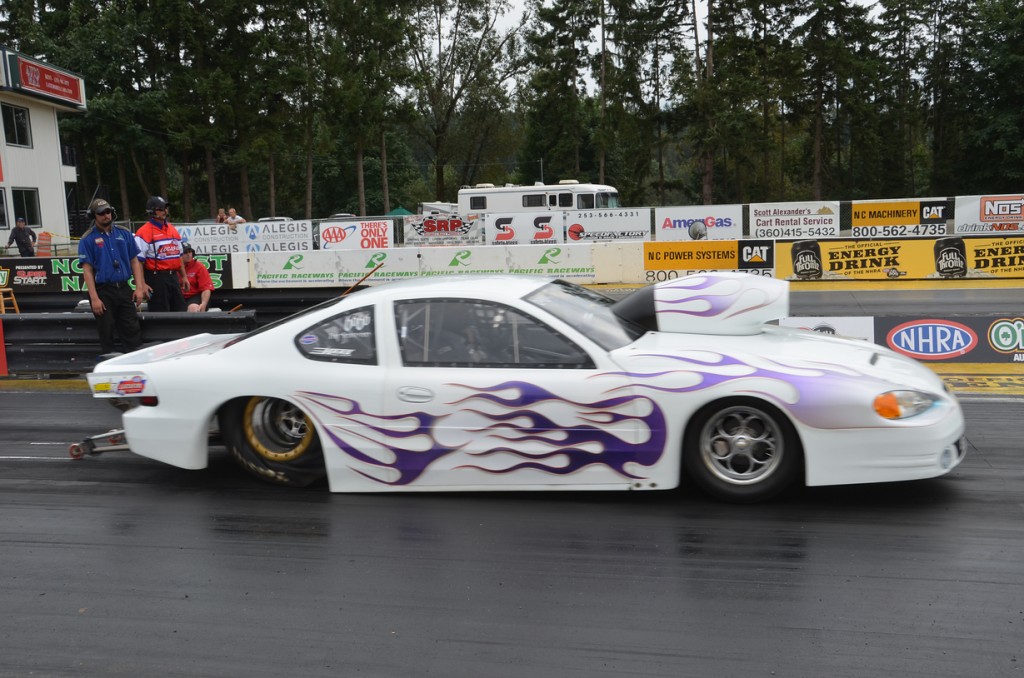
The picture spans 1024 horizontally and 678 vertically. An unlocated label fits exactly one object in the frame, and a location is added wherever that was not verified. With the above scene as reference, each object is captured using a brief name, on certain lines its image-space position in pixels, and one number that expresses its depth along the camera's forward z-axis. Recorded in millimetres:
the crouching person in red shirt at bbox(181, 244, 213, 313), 10766
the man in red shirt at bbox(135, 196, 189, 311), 9742
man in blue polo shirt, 8867
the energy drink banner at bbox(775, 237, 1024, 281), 18219
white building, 34906
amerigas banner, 27266
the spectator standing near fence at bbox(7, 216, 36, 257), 24844
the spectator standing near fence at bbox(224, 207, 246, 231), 27109
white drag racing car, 4930
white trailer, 31266
